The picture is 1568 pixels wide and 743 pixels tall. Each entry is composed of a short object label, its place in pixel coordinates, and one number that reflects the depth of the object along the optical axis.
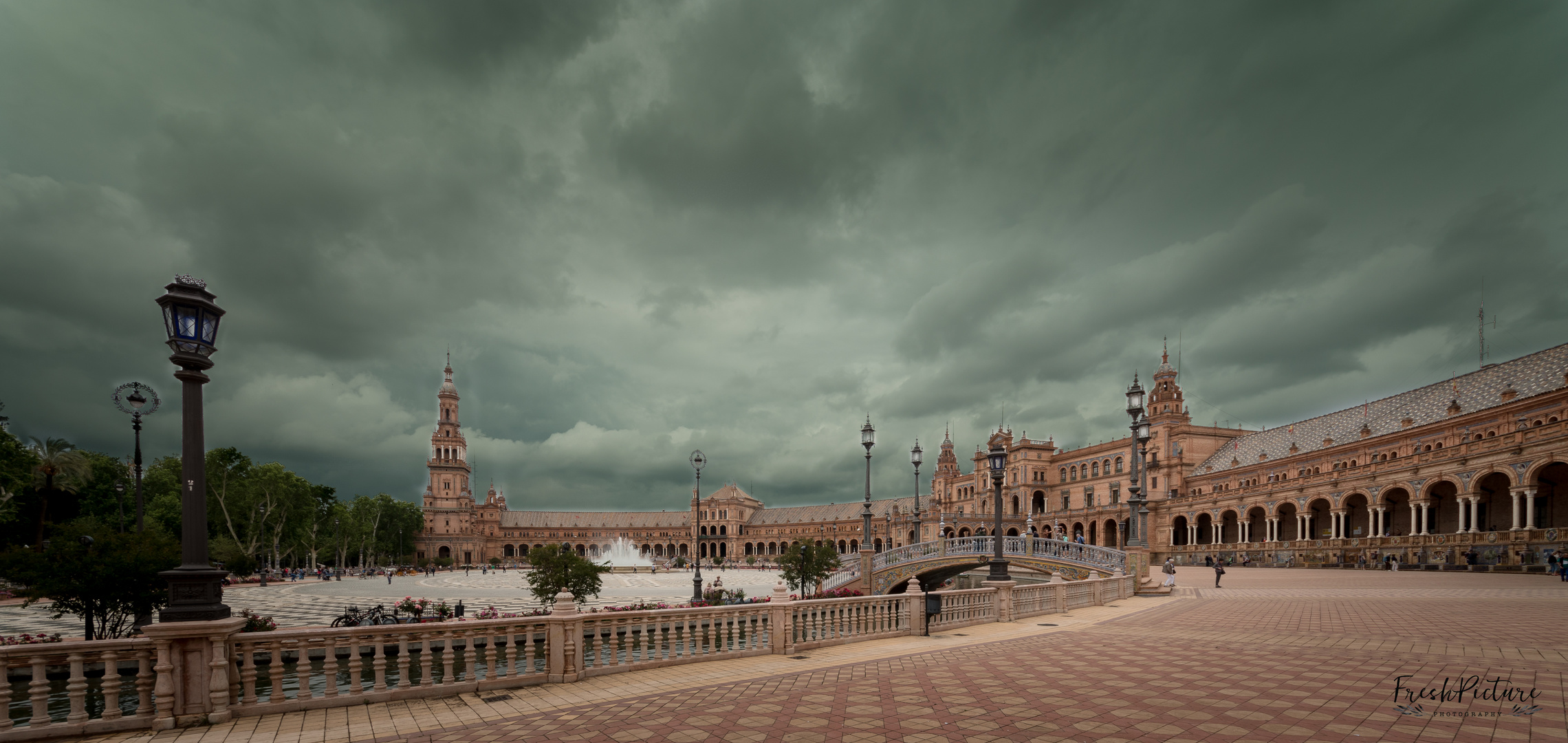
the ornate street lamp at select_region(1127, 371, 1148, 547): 24.59
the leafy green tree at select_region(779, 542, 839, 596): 33.59
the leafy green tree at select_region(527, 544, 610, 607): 23.09
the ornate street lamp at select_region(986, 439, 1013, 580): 18.20
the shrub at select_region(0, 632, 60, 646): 17.61
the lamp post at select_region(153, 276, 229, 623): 7.25
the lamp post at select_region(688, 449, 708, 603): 27.75
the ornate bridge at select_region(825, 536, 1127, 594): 27.88
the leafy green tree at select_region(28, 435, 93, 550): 45.94
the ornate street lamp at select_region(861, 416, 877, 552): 28.93
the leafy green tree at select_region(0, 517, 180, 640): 14.40
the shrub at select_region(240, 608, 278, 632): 18.72
